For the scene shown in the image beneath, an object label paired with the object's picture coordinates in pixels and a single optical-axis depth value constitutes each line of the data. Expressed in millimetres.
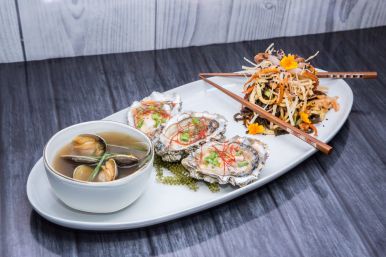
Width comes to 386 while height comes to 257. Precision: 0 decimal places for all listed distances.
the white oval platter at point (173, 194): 1365
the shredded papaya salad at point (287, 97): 1745
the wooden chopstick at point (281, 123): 1571
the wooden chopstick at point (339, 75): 1877
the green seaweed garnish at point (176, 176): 1494
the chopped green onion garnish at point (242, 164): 1538
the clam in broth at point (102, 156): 1363
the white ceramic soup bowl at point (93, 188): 1297
